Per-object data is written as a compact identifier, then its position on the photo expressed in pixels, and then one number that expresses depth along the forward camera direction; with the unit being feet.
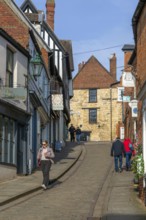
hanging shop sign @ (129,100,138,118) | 66.33
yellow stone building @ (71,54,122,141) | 208.85
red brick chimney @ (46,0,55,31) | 142.00
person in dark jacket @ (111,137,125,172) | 74.36
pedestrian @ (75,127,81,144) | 145.83
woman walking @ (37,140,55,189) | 56.61
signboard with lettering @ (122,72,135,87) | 67.86
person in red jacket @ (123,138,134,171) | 76.02
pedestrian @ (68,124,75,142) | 148.64
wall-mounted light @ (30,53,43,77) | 72.95
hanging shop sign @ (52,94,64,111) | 99.96
